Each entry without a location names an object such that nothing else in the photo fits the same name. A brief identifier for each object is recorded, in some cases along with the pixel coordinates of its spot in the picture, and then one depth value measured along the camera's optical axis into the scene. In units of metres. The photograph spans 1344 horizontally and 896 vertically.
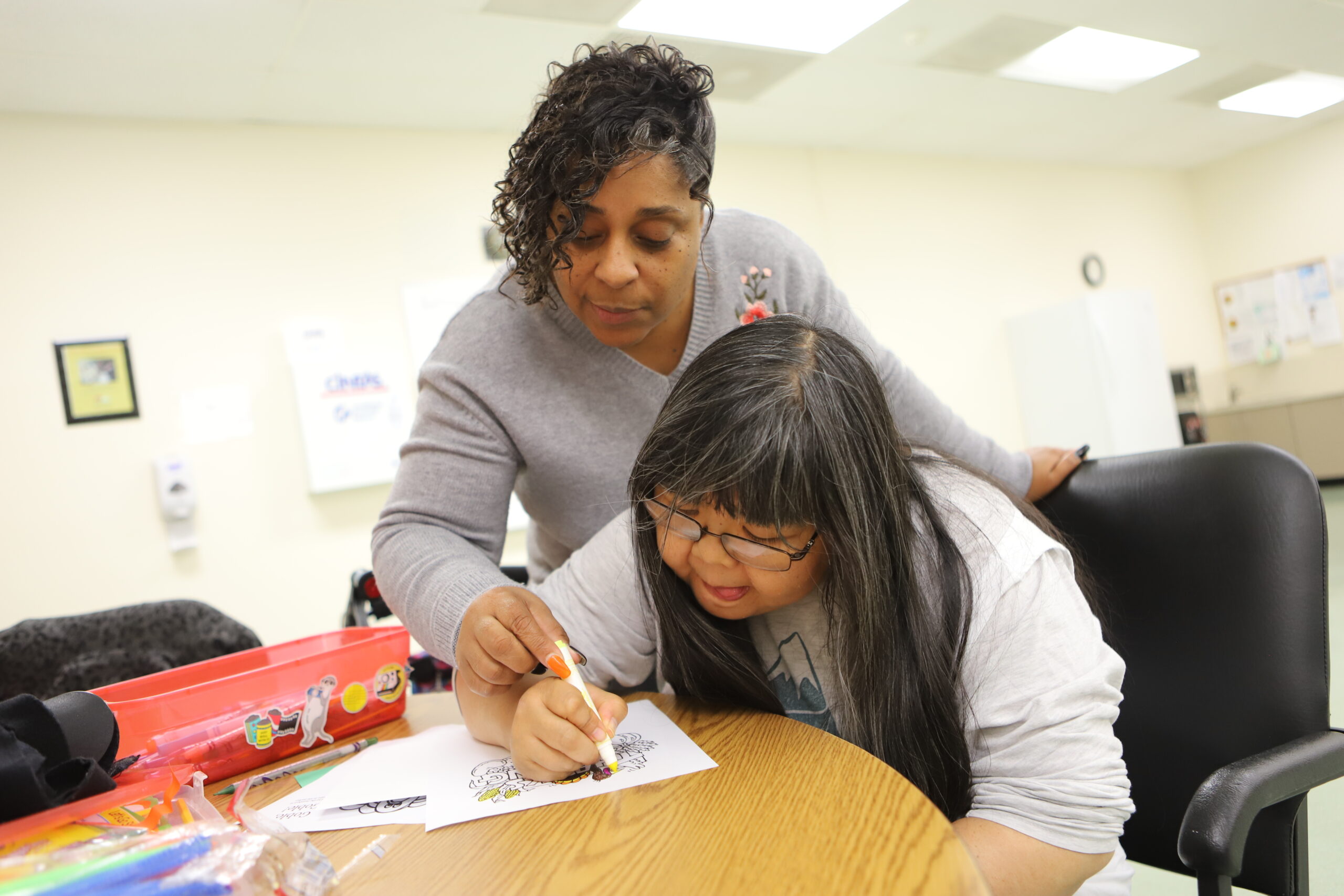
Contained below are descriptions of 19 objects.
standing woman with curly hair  0.99
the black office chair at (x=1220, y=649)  0.82
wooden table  0.57
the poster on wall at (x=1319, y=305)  6.41
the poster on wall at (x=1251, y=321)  6.73
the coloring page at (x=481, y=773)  0.77
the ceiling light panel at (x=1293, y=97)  5.12
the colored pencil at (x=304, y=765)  0.95
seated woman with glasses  0.75
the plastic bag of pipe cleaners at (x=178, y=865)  0.51
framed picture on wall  3.16
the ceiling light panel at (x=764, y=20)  3.21
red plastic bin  0.95
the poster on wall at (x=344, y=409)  3.50
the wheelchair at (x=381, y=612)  1.68
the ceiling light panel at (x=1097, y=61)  4.07
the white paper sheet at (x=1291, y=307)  6.58
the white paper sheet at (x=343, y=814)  0.77
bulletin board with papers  6.43
